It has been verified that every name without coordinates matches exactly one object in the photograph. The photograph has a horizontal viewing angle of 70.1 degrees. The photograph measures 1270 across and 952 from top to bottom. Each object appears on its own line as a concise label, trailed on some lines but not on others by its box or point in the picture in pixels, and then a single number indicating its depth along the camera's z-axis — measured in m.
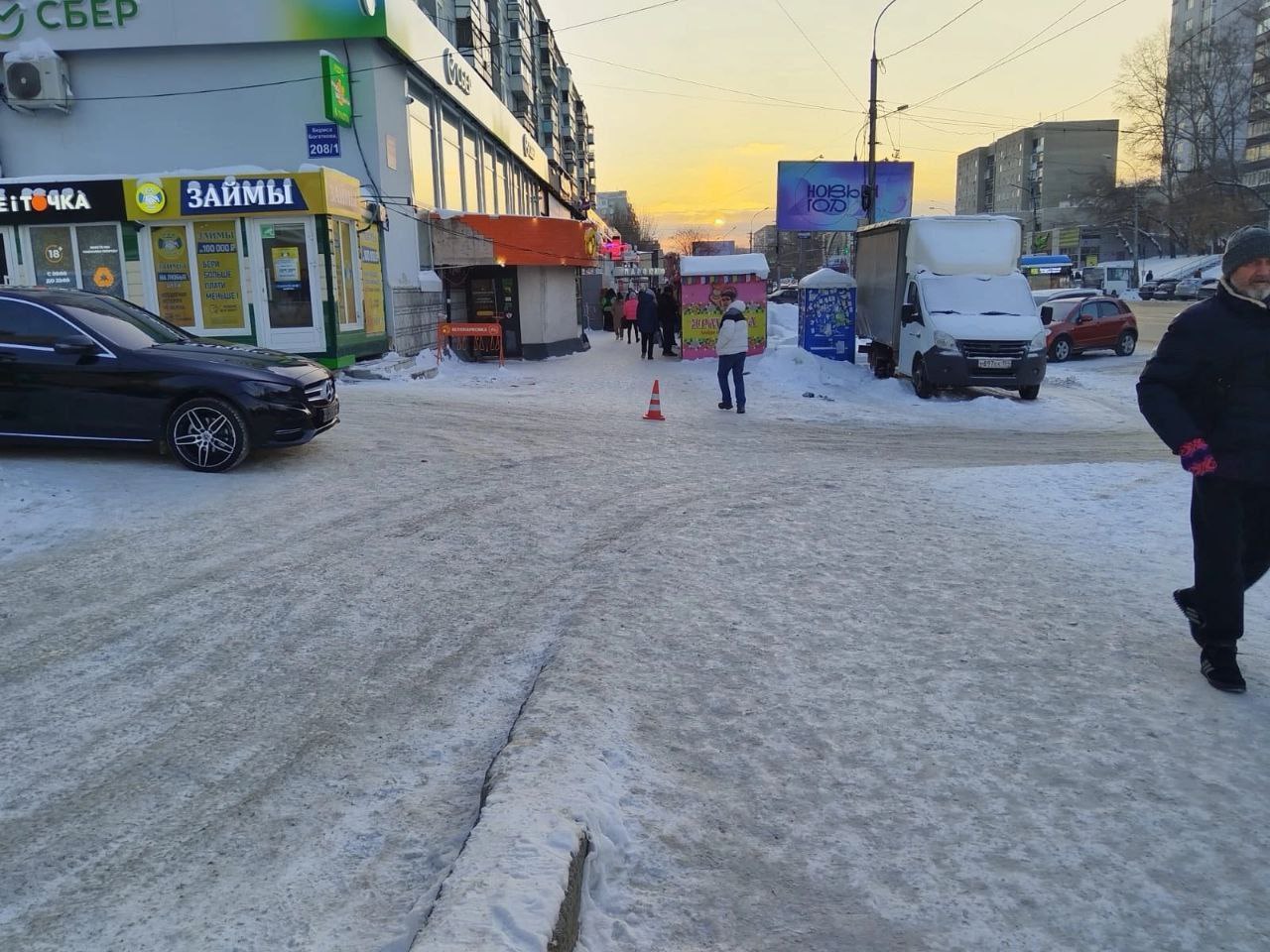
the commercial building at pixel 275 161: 16.89
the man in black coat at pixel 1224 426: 3.94
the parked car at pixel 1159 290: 63.59
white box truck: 15.24
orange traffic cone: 13.13
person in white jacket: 13.74
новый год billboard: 35.12
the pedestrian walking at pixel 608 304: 40.82
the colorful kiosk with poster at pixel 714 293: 22.89
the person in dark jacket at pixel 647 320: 24.72
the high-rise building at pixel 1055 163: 126.44
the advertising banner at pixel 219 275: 16.92
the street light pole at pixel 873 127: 25.38
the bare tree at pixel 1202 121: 74.50
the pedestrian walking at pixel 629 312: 34.81
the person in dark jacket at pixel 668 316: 25.50
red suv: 24.05
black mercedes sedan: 8.12
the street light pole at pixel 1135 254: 78.56
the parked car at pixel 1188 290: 58.74
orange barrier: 20.92
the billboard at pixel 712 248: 38.31
